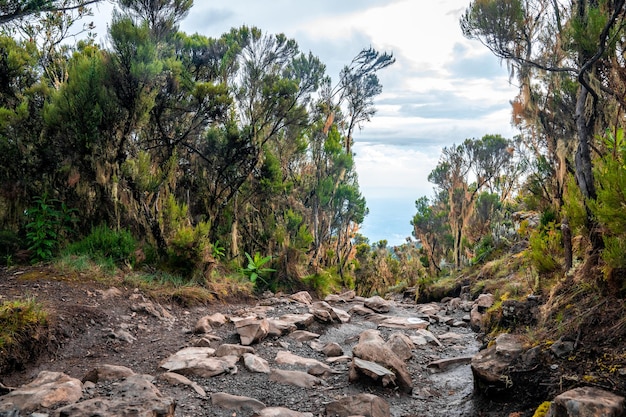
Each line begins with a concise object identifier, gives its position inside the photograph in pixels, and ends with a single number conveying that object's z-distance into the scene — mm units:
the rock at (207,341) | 5262
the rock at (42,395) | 3068
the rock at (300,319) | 6646
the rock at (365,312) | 8195
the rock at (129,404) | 2875
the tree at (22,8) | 4555
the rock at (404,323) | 7168
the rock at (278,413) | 3365
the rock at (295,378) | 4254
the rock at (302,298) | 8950
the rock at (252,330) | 5504
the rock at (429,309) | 8883
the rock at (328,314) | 7159
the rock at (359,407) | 3504
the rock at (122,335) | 5320
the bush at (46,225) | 7089
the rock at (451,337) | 6426
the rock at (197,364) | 4281
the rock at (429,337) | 6203
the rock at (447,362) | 5027
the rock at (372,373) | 4230
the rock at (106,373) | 3800
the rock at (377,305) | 9188
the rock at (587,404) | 2459
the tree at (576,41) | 4305
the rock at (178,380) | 3883
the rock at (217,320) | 6309
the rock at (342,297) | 10430
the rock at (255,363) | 4516
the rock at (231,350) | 4901
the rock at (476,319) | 6909
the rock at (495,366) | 3584
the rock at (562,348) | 3404
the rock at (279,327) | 5941
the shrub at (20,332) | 4062
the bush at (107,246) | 7372
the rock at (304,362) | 4621
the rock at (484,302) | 7596
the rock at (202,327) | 5945
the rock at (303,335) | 6028
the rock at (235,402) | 3604
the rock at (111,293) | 6247
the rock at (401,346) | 5367
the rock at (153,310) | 6330
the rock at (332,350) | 5406
